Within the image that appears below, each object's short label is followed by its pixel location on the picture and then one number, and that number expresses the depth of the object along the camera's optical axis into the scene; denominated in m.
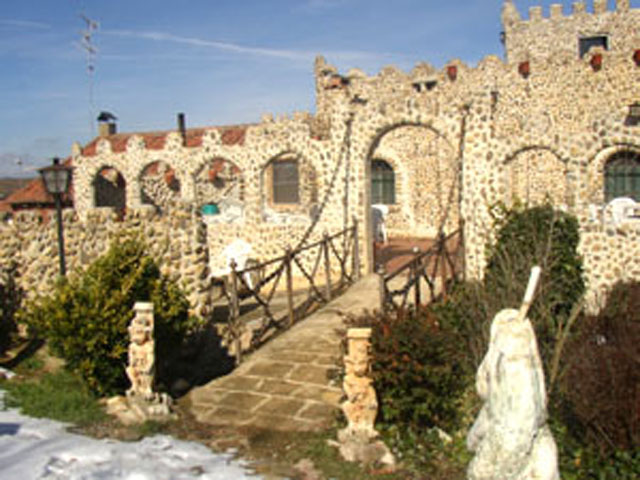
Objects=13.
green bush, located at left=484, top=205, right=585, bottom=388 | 7.69
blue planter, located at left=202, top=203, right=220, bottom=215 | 18.62
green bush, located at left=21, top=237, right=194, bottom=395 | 7.06
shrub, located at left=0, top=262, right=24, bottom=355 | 9.78
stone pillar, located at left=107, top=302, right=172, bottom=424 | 6.48
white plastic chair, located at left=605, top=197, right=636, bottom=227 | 10.26
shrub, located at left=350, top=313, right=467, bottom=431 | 5.74
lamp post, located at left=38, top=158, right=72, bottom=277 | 9.18
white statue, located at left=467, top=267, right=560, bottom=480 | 3.06
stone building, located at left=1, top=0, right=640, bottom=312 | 10.30
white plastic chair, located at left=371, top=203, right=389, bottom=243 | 18.25
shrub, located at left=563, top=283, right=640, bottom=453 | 5.28
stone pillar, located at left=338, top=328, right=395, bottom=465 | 5.54
